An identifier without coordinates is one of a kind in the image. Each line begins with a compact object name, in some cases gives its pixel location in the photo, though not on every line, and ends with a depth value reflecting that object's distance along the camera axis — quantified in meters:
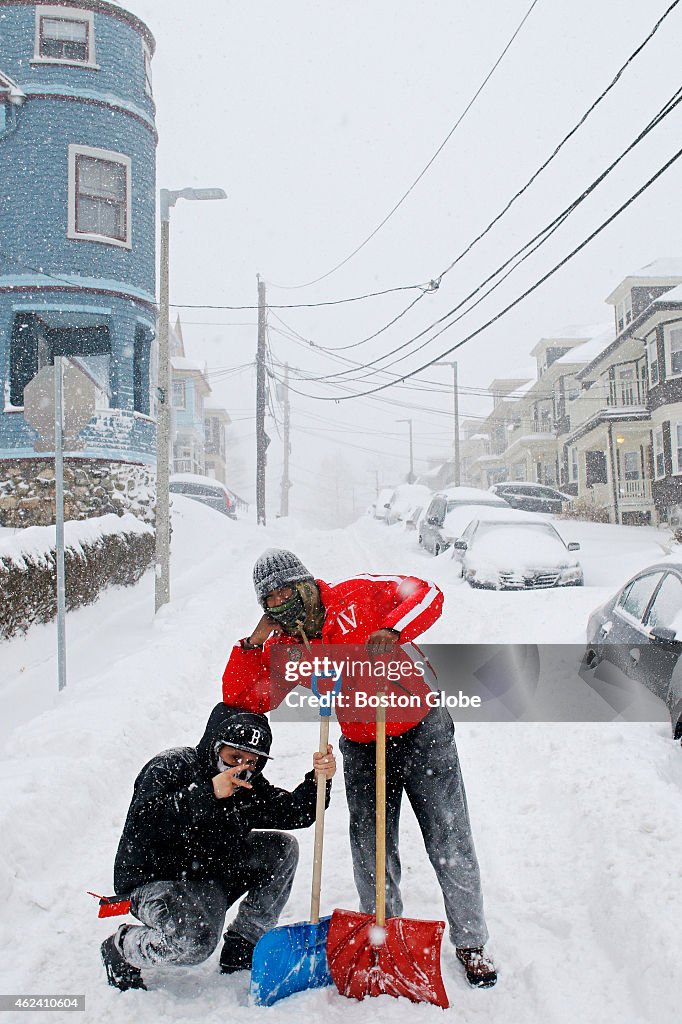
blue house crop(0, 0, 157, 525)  16.02
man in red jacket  3.09
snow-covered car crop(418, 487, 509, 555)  18.33
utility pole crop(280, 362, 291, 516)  49.75
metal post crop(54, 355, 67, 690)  6.77
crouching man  2.89
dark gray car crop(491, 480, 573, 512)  29.23
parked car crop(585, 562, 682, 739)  4.89
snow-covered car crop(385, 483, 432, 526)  31.28
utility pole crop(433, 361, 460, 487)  32.06
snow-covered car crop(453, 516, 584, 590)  12.23
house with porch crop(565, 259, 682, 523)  25.75
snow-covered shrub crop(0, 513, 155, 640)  8.37
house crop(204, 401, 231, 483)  59.69
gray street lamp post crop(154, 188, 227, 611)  11.59
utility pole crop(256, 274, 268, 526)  28.02
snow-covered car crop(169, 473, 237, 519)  33.31
